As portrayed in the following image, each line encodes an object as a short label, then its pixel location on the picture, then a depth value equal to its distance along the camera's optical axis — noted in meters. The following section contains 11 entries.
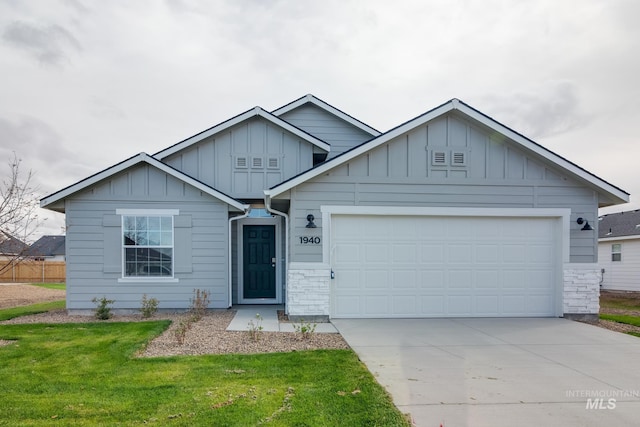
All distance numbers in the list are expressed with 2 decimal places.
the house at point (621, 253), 19.20
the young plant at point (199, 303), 9.16
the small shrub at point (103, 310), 8.91
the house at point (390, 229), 8.44
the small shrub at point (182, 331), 6.41
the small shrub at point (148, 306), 9.07
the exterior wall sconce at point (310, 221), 8.27
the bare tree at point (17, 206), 9.88
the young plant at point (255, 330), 6.68
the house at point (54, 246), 39.68
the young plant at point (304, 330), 6.78
